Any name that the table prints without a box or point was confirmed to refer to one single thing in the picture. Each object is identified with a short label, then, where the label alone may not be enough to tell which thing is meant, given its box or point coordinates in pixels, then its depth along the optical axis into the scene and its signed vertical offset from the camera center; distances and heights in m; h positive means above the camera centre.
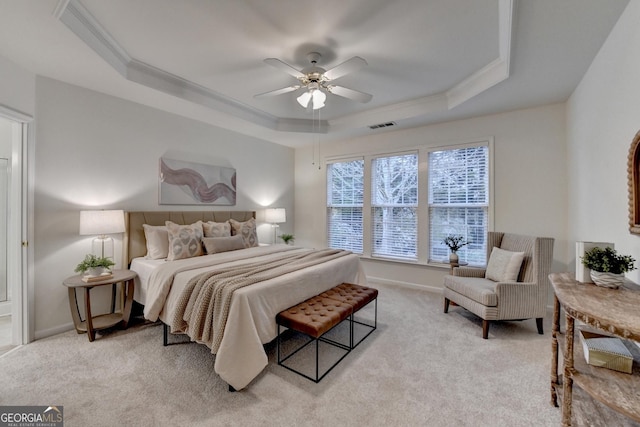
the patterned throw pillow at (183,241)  3.21 -0.37
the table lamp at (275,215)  4.99 -0.05
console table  1.20 -0.70
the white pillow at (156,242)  3.26 -0.37
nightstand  2.66 -1.00
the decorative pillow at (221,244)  3.52 -0.43
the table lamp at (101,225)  2.80 -0.15
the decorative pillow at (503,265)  2.99 -0.60
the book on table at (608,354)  1.45 -0.78
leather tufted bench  2.13 -0.87
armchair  2.78 -0.80
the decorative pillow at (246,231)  4.13 -0.30
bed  2.00 -0.69
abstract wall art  3.80 +0.44
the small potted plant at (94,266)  2.71 -0.57
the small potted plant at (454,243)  3.89 -0.45
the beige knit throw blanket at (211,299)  2.06 -0.71
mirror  1.76 +0.21
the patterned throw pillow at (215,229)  3.80 -0.25
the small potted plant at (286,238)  5.32 -0.51
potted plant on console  1.59 -0.31
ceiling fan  2.34 +1.32
